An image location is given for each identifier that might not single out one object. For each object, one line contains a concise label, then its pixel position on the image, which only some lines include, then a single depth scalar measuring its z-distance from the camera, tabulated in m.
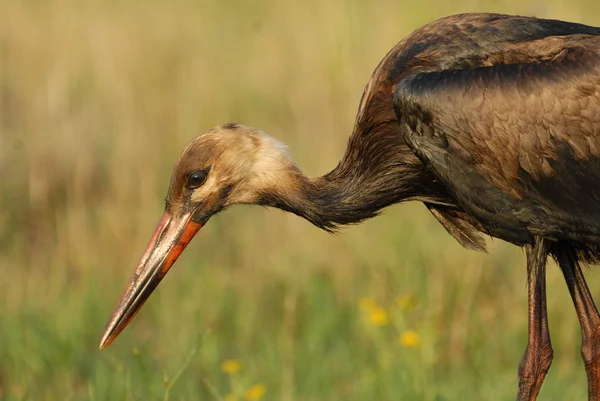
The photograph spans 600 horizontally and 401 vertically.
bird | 10.98
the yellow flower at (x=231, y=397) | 12.24
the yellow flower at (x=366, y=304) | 14.45
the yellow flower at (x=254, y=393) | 12.33
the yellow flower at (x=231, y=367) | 12.84
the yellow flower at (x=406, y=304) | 13.06
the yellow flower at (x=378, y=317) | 13.58
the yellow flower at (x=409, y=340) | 13.14
